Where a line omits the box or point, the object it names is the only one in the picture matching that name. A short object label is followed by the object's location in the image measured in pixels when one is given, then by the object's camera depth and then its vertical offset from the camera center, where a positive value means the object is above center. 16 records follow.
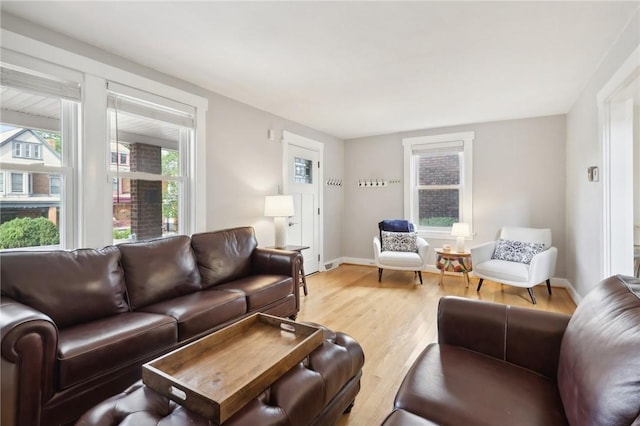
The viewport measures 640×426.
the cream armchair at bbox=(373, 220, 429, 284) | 4.16 -0.54
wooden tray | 1.08 -0.66
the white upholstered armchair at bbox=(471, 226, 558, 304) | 3.43 -0.59
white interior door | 4.47 +0.16
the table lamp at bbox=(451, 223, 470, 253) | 4.16 -0.31
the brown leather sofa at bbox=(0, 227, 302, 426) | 1.29 -0.62
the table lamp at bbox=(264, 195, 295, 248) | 3.73 +0.00
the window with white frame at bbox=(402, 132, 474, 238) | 4.64 +0.46
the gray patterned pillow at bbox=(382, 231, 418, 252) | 4.41 -0.45
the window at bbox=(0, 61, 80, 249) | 2.05 +0.45
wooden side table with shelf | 3.67 -0.47
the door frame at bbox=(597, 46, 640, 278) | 2.45 +0.29
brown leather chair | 0.84 -0.58
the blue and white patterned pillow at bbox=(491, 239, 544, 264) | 3.70 -0.50
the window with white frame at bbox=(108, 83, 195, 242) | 2.59 +0.46
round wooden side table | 4.04 -0.69
